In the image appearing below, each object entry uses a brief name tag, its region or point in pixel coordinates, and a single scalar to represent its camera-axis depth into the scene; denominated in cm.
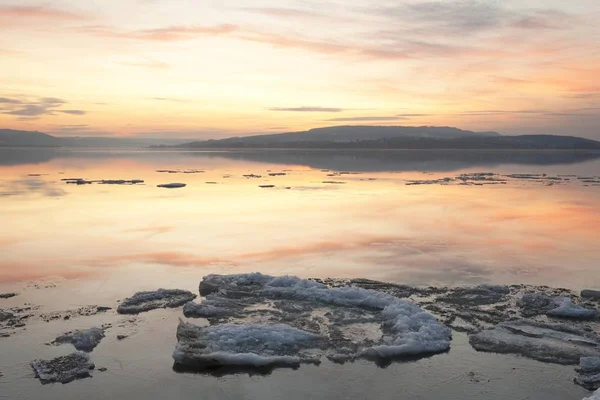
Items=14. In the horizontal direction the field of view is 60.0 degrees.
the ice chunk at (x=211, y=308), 767
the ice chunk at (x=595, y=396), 479
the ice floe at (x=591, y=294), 838
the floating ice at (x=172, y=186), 2738
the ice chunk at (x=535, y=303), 774
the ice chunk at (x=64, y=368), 562
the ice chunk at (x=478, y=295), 821
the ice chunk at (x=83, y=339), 636
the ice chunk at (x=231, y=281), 873
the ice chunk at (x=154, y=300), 774
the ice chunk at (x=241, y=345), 616
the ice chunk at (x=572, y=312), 748
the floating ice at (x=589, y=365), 587
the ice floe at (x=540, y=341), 630
